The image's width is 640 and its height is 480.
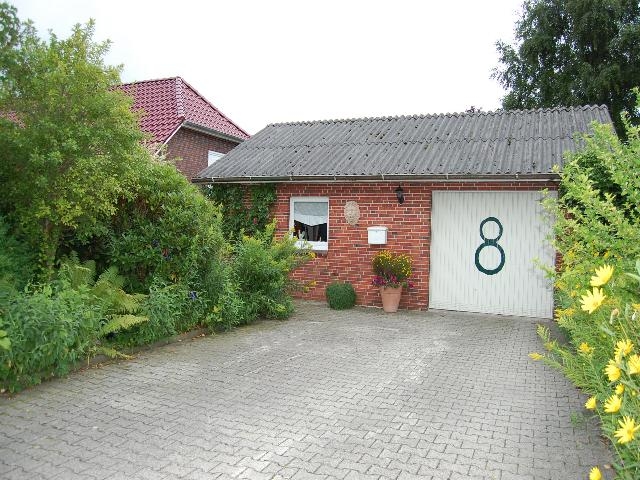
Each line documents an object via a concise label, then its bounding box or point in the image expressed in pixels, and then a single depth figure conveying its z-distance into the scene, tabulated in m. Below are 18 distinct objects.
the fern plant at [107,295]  6.25
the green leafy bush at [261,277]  8.98
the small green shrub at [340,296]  10.62
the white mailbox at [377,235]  10.63
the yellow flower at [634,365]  2.49
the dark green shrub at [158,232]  7.50
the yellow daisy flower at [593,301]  2.76
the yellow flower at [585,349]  3.54
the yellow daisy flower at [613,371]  2.64
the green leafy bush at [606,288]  2.83
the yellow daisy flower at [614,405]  2.62
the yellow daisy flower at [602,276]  2.75
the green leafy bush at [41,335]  5.04
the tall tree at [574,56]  21.22
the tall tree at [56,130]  5.96
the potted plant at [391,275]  10.20
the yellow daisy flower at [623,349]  2.60
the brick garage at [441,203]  9.98
